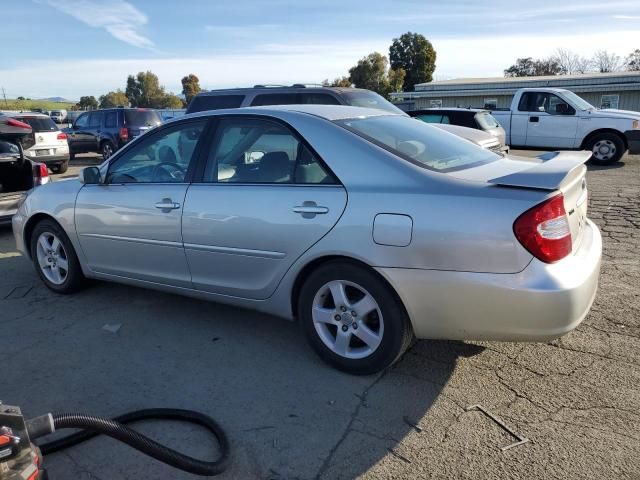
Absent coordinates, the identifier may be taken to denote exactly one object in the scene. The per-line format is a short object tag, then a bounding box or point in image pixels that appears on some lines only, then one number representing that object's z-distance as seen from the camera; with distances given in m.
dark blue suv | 16.72
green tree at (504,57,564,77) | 62.09
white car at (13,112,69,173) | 13.47
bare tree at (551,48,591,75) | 59.69
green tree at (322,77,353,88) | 53.37
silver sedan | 2.74
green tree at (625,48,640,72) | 61.38
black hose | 2.28
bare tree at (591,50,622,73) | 59.72
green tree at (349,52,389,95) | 51.41
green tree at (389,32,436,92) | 54.59
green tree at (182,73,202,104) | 78.00
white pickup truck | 12.60
